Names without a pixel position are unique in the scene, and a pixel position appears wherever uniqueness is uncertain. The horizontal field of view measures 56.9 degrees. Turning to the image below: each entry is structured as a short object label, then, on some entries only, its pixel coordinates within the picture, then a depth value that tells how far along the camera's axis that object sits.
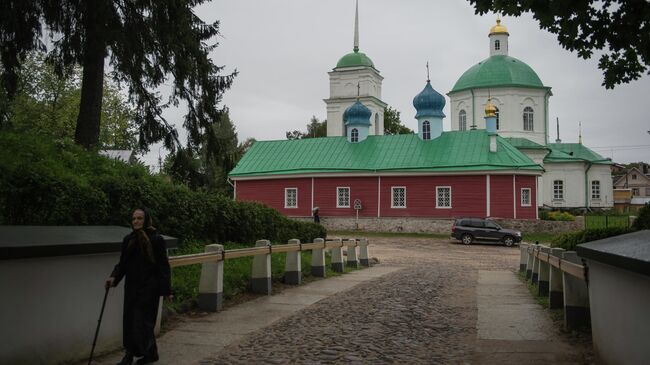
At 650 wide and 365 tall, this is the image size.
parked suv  32.31
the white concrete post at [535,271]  13.88
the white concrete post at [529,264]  15.08
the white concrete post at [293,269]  13.05
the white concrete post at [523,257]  17.77
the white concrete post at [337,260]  16.62
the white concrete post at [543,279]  11.91
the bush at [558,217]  38.85
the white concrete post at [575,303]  7.95
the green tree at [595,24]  8.08
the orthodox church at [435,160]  39.00
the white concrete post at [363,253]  19.50
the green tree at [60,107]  37.12
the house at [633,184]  104.24
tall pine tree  13.21
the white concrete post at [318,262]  14.91
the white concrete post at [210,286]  9.30
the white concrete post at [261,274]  11.34
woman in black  6.06
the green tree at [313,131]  76.25
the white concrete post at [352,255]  18.70
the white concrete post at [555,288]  9.94
